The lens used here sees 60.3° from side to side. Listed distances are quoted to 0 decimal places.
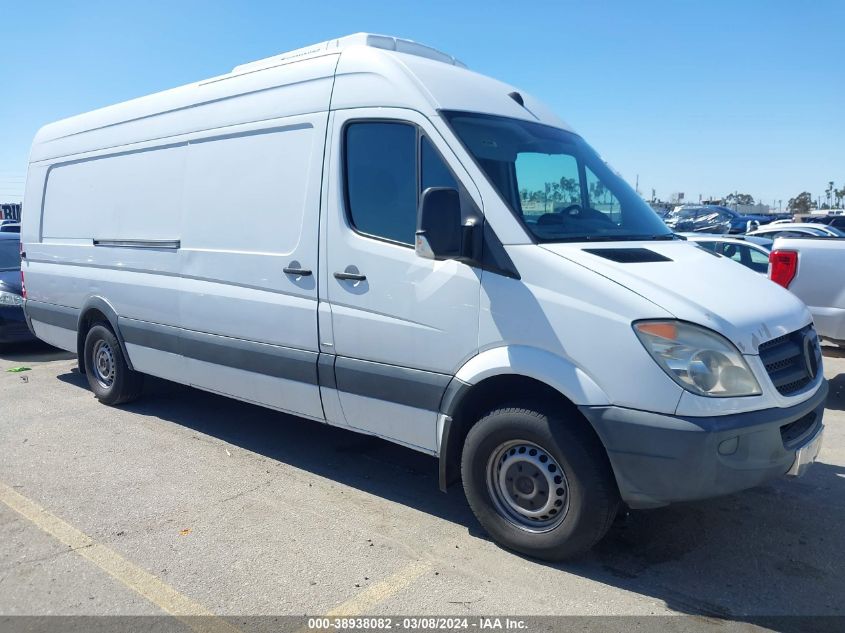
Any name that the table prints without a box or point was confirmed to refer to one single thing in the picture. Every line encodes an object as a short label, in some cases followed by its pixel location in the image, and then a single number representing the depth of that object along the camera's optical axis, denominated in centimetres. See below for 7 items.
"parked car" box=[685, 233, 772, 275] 1092
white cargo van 344
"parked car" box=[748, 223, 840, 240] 1705
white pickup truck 677
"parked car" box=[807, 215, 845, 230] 2916
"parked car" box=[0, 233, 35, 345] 978
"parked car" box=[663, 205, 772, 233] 3174
